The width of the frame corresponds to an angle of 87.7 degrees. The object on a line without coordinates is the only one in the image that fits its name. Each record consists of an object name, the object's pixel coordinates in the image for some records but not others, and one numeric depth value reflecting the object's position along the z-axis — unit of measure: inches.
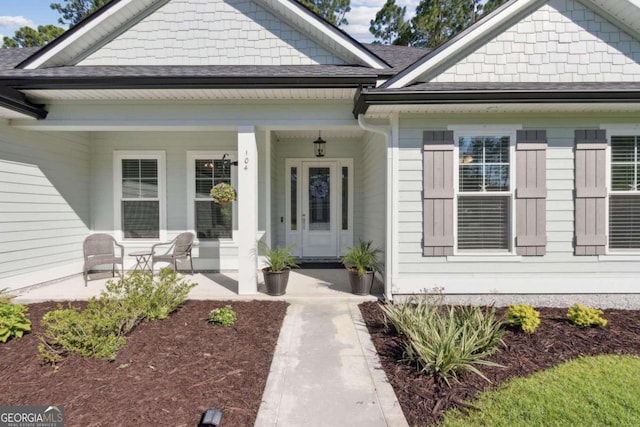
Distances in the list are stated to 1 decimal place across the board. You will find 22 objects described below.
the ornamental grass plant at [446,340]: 115.4
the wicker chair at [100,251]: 235.3
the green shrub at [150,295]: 154.3
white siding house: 187.0
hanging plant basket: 225.8
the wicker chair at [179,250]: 242.1
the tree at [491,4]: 594.4
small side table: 247.4
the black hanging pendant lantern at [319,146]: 301.0
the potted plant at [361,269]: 202.4
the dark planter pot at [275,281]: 202.4
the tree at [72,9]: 641.6
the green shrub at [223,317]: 160.9
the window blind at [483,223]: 192.7
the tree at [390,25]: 649.6
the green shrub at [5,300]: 151.3
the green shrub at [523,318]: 150.0
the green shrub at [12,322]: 142.5
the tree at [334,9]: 647.2
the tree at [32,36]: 607.5
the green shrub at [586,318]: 157.6
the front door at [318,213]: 317.7
